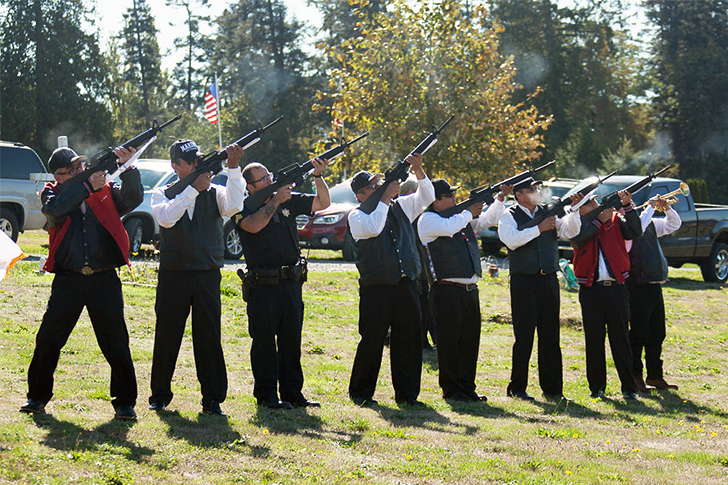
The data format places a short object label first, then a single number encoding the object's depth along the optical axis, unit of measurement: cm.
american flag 2689
